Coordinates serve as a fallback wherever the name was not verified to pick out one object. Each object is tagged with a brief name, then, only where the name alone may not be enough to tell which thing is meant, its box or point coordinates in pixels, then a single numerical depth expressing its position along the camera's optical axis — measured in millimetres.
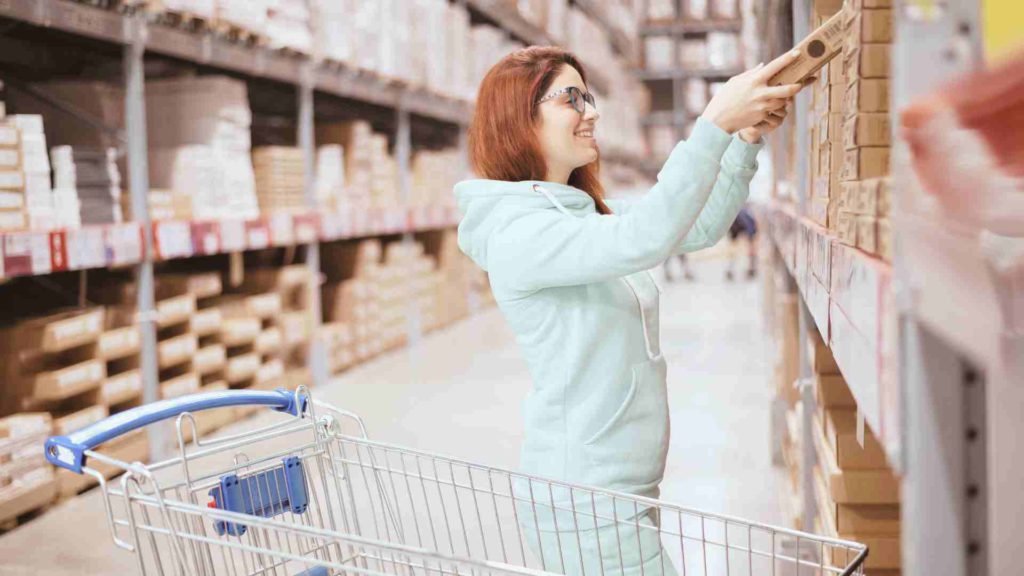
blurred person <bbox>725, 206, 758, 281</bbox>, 12430
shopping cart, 1390
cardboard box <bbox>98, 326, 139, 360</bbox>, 3928
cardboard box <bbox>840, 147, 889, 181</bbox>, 1221
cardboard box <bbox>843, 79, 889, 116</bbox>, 1227
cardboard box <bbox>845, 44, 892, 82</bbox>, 1208
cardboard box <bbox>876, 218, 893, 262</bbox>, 894
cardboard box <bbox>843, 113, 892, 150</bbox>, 1220
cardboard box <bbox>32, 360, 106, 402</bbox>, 3604
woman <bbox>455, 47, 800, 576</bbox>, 1634
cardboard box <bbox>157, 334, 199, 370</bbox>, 4344
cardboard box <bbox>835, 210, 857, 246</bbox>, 1161
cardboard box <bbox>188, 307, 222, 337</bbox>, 4602
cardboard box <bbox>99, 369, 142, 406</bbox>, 3918
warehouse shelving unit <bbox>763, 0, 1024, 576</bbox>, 602
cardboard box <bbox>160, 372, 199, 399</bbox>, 4309
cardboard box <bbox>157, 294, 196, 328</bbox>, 4332
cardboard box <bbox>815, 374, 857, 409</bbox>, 2158
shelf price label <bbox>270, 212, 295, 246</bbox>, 5324
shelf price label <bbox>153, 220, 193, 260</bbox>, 4227
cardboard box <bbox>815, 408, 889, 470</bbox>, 1886
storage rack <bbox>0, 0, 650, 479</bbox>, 3547
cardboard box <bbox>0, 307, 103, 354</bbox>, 3621
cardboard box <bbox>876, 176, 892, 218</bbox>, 950
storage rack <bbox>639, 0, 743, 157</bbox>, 17016
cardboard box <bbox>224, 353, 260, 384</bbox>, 4934
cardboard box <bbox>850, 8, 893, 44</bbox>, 1217
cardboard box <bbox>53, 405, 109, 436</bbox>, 3606
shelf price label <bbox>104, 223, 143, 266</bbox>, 3875
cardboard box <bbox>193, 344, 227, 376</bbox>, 4621
